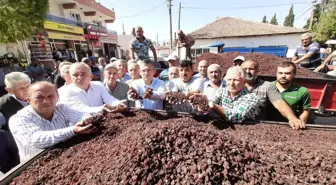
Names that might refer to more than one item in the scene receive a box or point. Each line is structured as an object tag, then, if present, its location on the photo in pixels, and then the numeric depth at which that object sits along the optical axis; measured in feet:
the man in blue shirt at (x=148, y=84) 8.83
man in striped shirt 4.88
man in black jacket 7.96
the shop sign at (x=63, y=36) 42.70
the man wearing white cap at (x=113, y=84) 9.54
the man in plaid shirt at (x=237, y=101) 6.13
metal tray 3.98
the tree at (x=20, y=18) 24.38
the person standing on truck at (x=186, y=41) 15.90
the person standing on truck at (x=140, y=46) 14.83
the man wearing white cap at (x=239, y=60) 10.86
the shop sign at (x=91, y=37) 60.23
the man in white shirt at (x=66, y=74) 10.19
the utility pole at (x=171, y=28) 70.44
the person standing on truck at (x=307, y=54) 13.56
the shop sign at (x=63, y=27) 41.37
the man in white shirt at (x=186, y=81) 9.37
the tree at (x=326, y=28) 58.70
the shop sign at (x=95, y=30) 61.05
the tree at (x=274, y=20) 187.06
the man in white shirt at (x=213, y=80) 8.63
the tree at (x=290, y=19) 187.02
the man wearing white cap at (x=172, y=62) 13.14
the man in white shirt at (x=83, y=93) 7.02
